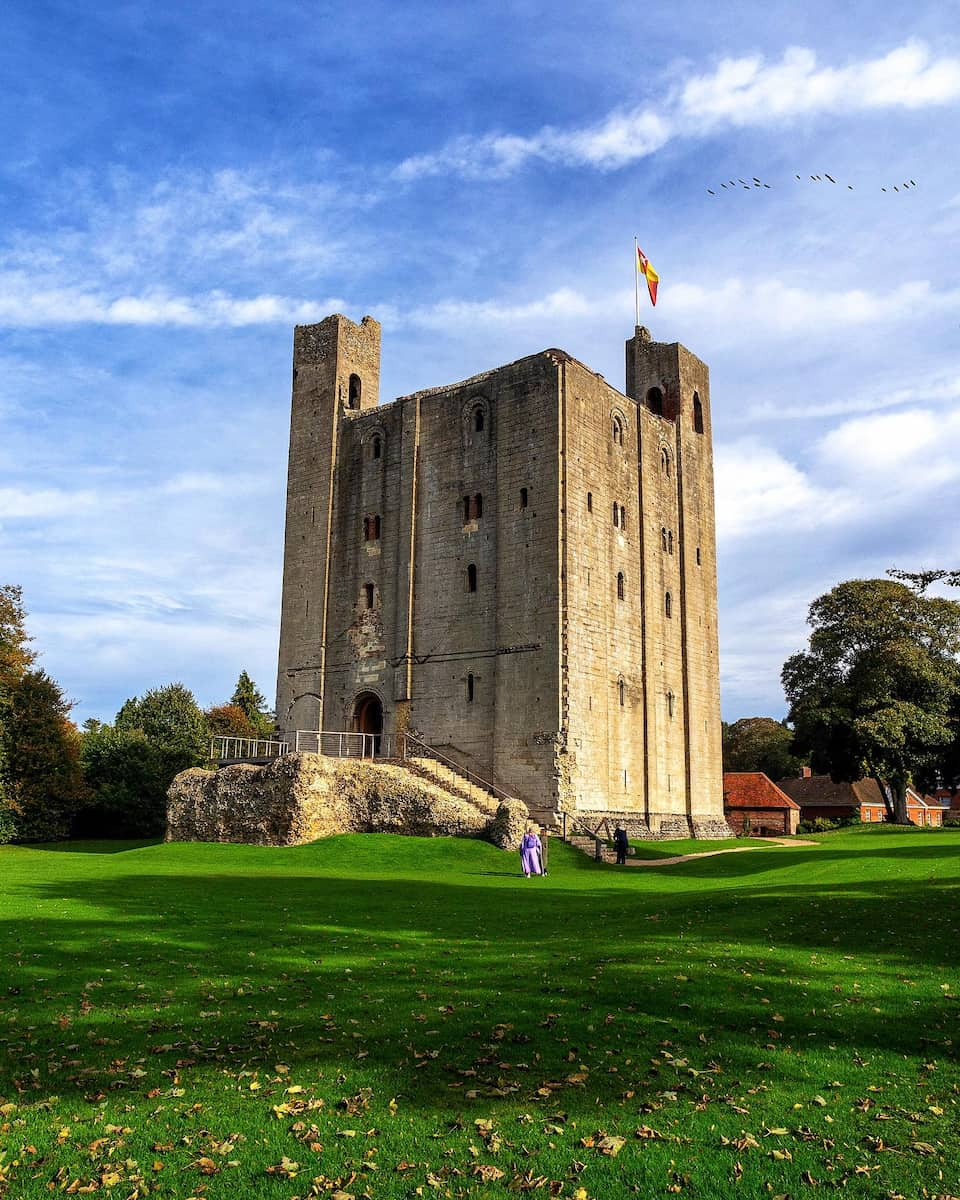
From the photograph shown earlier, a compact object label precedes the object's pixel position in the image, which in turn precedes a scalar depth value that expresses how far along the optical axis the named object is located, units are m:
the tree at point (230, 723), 74.93
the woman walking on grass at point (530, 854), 28.16
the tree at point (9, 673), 50.19
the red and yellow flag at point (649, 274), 48.69
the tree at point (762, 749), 89.88
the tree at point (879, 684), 53.16
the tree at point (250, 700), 85.19
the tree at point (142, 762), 57.78
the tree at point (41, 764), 51.84
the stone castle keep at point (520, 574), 40.59
